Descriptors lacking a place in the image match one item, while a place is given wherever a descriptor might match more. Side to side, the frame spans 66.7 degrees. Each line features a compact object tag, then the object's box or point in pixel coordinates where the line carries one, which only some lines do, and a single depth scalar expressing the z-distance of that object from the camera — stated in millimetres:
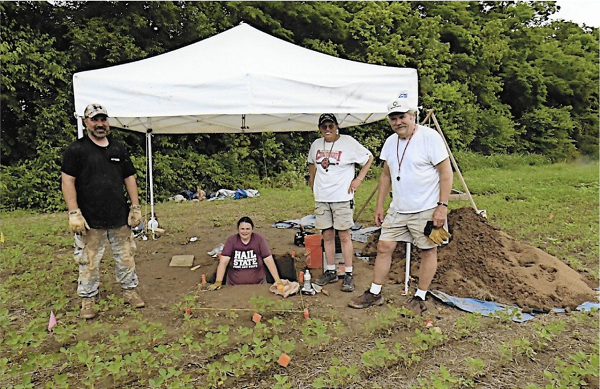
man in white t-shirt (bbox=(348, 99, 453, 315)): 3820
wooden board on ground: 5555
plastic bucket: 5367
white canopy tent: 4113
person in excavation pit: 4566
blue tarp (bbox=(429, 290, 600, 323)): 3918
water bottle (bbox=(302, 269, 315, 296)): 4438
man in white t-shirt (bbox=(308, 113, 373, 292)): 4582
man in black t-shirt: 3816
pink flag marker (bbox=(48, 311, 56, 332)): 3752
